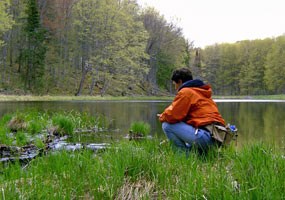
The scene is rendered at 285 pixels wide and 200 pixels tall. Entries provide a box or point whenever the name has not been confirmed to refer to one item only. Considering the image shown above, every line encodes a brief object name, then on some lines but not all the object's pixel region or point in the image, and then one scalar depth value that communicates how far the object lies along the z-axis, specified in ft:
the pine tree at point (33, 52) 142.31
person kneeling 17.34
